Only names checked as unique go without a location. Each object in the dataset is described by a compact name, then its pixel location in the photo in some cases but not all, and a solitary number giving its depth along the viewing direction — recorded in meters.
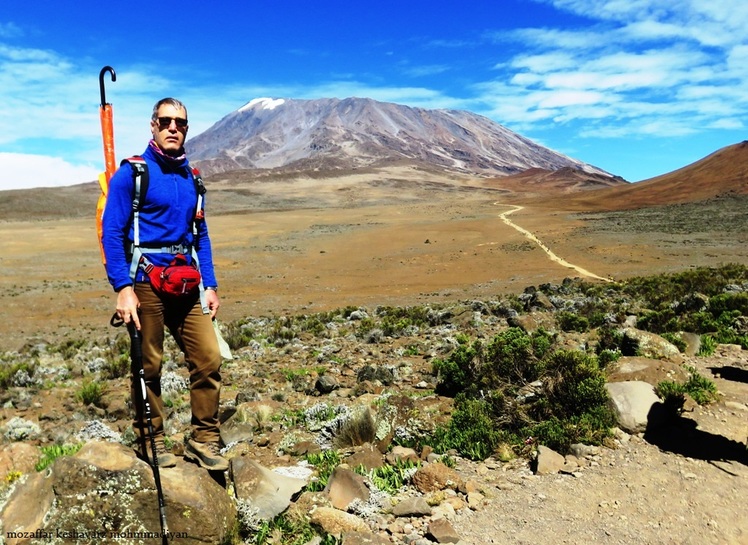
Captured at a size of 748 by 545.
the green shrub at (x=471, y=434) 4.72
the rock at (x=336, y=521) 3.42
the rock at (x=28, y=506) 2.94
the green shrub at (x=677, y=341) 7.34
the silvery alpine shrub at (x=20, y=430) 6.27
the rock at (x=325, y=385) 7.37
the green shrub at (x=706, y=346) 7.34
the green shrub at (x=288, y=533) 3.35
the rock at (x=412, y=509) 3.69
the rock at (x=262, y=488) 3.54
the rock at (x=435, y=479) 4.00
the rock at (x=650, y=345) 6.82
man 3.41
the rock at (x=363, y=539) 3.18
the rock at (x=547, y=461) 4.33
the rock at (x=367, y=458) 4.41
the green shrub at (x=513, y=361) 6.14
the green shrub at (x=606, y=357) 6.55
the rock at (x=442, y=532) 3.40
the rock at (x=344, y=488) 3.76
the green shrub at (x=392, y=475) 4.06
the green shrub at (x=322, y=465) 4.06
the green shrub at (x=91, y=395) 7.76
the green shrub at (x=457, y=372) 6.40
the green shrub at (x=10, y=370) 9.35
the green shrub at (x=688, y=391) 5.09
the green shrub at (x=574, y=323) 9.97
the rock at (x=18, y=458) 4.01
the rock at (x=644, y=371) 5.74
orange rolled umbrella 3.81
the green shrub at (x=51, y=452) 4.18
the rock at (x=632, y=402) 4.94
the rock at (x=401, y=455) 4.50
